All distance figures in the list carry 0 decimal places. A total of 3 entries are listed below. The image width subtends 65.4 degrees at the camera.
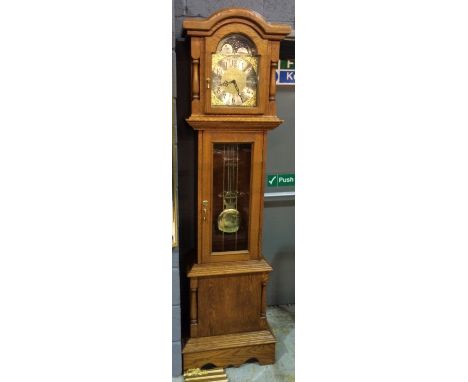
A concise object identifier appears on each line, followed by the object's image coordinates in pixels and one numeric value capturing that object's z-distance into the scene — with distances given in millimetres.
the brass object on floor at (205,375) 1482
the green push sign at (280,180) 1892
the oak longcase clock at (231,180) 1369
